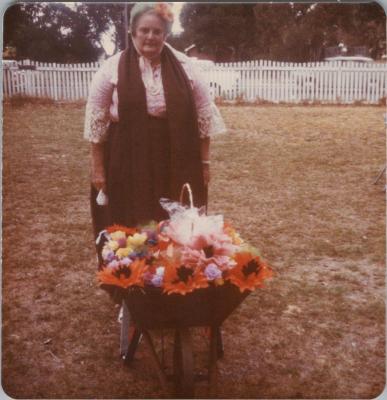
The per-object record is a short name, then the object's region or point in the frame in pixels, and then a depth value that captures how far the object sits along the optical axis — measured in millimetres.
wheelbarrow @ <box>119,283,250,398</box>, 2275
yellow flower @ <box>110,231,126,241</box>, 2458
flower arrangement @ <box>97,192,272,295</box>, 2242
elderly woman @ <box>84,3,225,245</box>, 2814
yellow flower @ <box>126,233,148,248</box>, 2395
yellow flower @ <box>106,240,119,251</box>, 2422
